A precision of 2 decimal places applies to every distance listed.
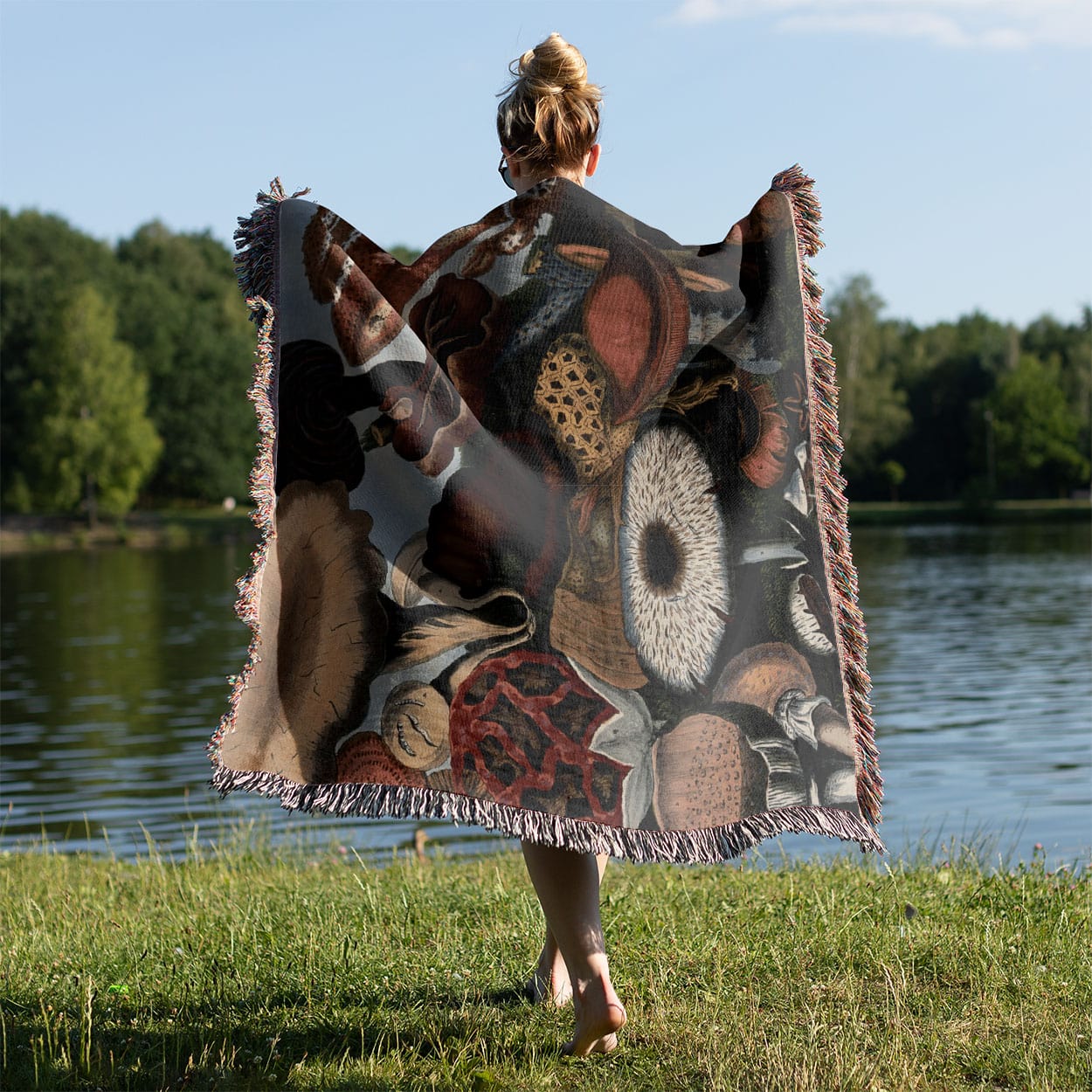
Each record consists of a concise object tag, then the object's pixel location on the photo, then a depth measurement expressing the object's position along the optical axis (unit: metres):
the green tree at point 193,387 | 57.09
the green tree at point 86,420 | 49.69
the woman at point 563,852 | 2.87
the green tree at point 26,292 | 51.75
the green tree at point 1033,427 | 65.94
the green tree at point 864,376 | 64.12
